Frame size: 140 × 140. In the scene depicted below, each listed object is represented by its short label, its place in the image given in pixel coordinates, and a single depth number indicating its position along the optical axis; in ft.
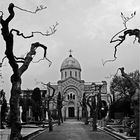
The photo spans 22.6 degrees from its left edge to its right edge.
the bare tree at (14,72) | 42.39
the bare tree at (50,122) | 117.76
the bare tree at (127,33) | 49.67
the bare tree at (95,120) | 117.45
